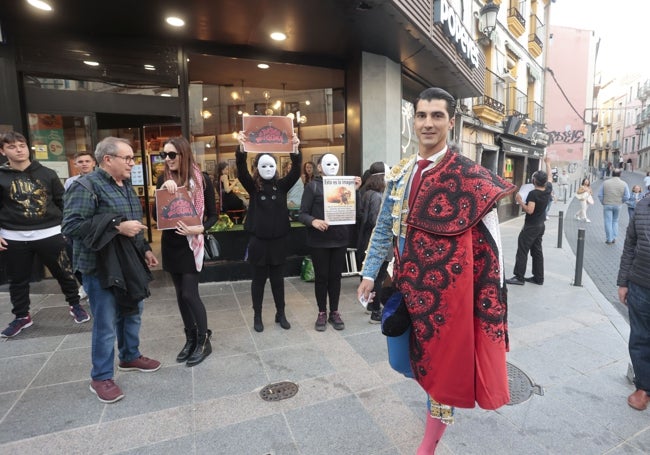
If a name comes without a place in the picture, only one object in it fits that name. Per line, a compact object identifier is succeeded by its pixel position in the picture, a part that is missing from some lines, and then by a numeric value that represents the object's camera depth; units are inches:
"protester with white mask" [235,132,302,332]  160.6
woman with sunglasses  131.5
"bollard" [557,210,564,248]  362.3
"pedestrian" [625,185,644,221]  412.1
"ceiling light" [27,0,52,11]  182.4
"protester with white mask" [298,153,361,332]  168.2
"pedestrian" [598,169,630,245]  406.3
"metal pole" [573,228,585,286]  240.8
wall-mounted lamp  434.0
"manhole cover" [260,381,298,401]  117.8
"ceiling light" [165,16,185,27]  203.9
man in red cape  70.4
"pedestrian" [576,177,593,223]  558.6
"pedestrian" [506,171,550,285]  241.8
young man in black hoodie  158.2
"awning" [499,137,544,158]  593.0
